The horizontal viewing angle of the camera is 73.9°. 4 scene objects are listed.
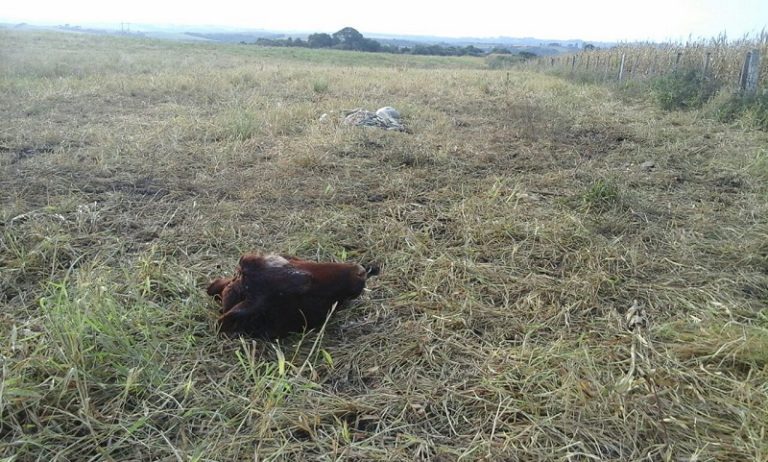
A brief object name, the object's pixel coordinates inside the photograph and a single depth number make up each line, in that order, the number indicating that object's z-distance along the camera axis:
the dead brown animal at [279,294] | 2.05
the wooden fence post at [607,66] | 13.72
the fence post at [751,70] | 7.83
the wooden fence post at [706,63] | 9.46
